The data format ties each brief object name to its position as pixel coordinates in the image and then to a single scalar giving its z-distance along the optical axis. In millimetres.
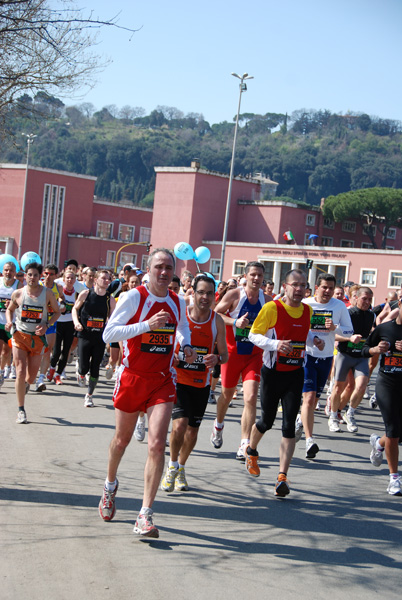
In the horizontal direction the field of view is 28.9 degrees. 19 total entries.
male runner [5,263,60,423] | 9773
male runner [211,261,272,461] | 8438
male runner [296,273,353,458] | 9086
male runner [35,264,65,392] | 12961
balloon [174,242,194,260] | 27859
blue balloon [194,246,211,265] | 28516
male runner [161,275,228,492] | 6984
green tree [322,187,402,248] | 82375
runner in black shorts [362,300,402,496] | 7645
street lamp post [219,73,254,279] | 49056
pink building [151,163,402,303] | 66125
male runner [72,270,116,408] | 11680
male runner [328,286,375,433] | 11583
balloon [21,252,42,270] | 18938
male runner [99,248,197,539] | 5691
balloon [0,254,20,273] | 16322
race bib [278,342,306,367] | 7289
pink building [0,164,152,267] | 76438
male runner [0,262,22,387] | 12477
